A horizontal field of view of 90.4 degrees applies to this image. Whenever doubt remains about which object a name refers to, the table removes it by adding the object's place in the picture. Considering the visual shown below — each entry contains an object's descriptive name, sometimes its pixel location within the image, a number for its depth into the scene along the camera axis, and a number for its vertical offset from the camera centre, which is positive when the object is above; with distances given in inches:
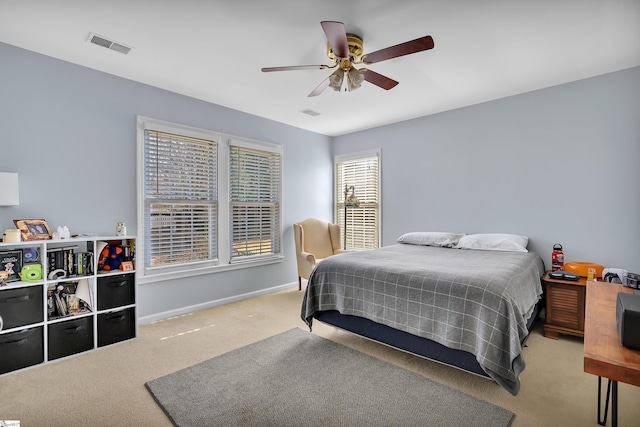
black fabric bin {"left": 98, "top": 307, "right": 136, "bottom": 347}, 113.6 -44.5
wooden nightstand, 116.6 -37.8
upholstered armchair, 181.9 -22.2
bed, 79.6 -28.7
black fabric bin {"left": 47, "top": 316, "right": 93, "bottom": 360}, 103.3 -44.2
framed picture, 101.8 -7.8
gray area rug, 74.4 -49.9
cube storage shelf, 96.3 -32.6
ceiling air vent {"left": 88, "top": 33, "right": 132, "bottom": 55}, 100.5 +53.0
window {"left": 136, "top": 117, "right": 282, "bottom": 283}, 139.7 +2.2
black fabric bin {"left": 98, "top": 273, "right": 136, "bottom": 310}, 113.9 -31.6
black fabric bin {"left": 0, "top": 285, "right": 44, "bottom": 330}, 94.3 -30.8
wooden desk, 37.2 -18.9
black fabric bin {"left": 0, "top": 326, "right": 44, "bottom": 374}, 94.2 -44.0
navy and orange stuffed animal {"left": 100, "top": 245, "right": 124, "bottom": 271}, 117.6 -19.5
